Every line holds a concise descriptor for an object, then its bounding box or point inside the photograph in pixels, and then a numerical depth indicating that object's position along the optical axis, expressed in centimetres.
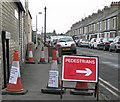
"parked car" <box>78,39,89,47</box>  4939
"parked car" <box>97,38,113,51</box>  3566
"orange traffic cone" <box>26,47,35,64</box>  1645
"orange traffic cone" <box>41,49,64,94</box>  782
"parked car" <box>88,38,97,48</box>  4251
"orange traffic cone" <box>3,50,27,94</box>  752
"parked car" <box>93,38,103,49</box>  3851
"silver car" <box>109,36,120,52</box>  3009
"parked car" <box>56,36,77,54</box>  2375
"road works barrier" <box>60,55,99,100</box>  725
